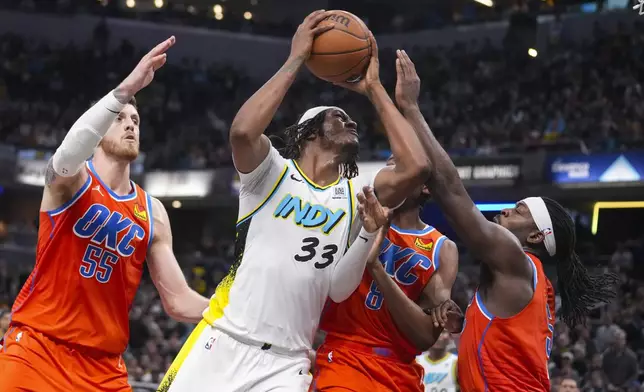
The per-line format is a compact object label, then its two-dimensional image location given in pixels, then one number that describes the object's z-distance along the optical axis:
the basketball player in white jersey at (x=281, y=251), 4.49
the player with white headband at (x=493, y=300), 4.74
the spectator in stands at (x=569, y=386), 7.77
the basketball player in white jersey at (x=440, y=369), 9.38
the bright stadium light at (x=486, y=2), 28.45
